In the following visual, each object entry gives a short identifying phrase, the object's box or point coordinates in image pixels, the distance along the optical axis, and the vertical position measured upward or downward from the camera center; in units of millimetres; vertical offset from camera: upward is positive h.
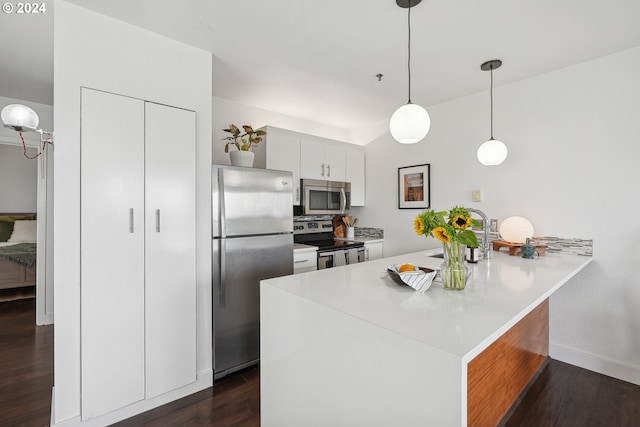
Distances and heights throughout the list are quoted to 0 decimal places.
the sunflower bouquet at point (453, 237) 1317 -104
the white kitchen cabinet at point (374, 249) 3641 -449
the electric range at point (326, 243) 3179 -349
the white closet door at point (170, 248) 1927 -229
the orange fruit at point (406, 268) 1397 -260
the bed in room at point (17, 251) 4160 -524
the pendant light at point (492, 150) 2404 +516
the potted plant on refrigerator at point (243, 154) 2492 +504
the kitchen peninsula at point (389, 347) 827 -442
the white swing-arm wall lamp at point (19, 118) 1622 +536
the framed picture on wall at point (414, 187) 3402 +312
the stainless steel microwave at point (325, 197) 3447 +208
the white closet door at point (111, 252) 1716 -224
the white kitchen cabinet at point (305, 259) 2851 -446
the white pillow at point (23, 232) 4758 -276
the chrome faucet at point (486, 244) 2140 -229
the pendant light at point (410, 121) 1611 +507
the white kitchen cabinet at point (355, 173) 3912 +543
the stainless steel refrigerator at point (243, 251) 2240 -300
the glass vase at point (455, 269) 1347 -253
